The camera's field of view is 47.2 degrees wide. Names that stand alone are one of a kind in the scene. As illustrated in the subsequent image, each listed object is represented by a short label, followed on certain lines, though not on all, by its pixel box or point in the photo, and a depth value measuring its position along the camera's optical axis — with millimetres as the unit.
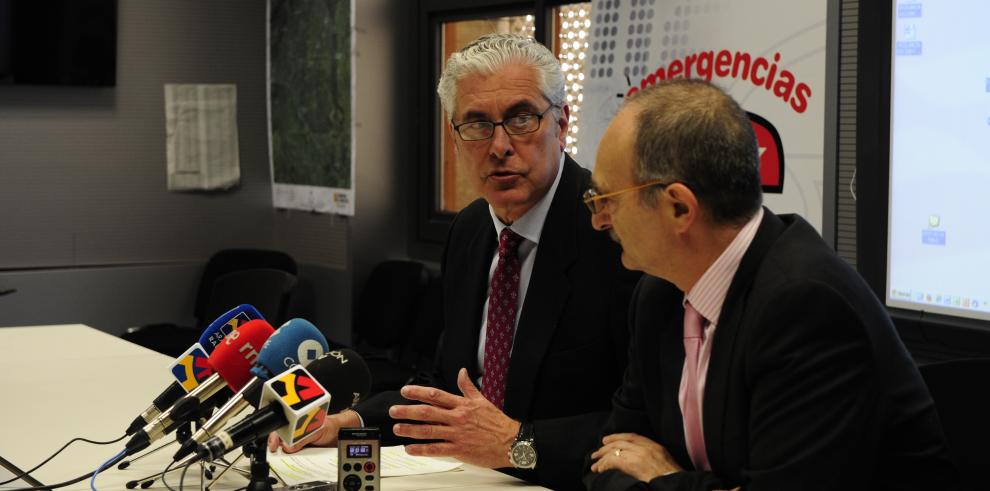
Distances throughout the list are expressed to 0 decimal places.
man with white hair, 2490
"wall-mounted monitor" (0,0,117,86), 6148
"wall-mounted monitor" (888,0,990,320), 2854
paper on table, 2215
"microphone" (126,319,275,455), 2031
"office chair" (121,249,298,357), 5488
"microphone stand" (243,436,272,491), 1972
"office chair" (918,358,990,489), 2123
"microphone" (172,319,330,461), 1857
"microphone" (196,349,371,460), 1777
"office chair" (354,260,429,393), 5770
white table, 2260
